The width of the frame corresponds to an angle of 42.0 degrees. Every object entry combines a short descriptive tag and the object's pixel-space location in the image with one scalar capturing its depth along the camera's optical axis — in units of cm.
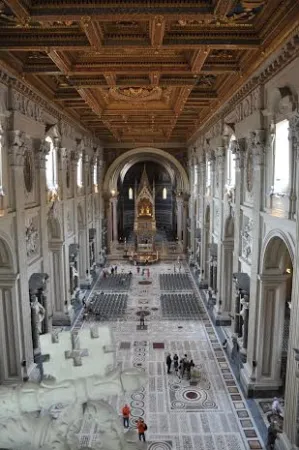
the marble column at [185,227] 3394
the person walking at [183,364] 1396
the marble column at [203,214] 2391
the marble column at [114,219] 3627
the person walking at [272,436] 991
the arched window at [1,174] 1127
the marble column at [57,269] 1788
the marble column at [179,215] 3576
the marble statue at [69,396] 407
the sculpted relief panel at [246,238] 1320
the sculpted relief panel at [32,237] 1380
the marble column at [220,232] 1750
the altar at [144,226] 3272
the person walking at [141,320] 1858
